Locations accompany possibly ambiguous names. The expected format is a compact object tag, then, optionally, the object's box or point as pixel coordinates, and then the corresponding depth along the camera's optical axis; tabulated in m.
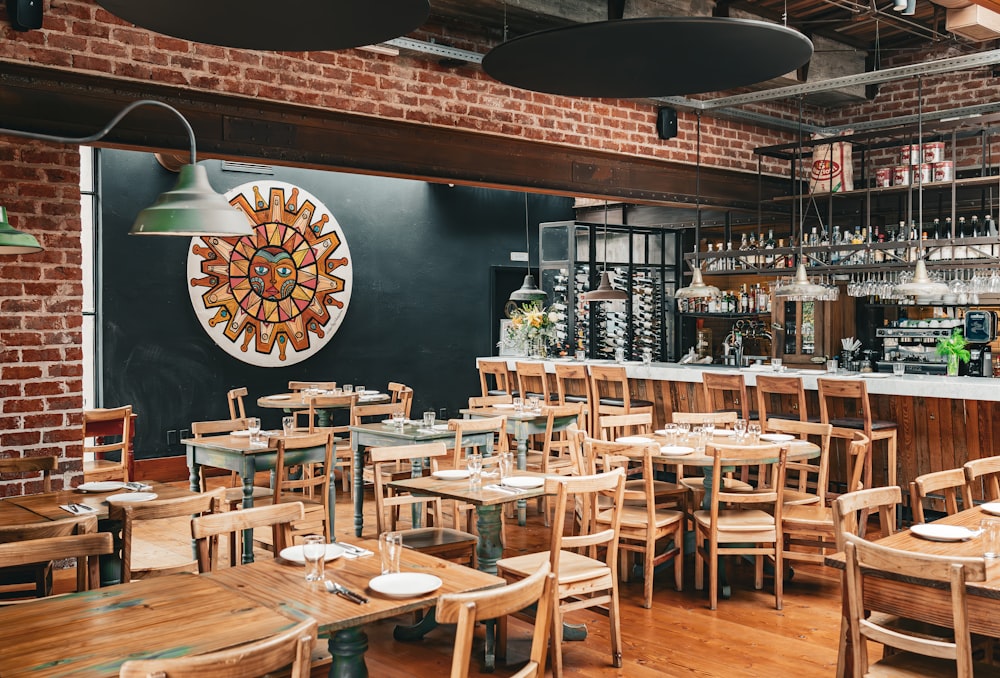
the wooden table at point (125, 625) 2.27
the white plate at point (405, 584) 2.79
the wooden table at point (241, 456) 5.70
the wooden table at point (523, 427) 7.23
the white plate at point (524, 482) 4.60
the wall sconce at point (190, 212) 3.91
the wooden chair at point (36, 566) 3.45
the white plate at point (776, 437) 5.85
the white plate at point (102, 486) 4.55
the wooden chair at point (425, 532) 4.63
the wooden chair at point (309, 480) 5.45
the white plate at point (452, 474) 4.88
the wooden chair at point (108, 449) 7.12
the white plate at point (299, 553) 3.21
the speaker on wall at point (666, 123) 8.04
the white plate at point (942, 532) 3.40
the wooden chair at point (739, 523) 5.09
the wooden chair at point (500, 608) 2.29
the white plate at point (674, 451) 5.40
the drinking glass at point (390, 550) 2.98
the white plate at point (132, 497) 4.31
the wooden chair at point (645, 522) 5.03
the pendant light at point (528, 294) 10.64
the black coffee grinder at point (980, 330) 9.45
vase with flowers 11.09
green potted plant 8.27
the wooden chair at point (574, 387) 9.17
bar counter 6.74
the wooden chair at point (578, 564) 4.07
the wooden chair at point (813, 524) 5.20
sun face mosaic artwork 10.09
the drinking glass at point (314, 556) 2.93
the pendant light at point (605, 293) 10.12
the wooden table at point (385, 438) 6.36
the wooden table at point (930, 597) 2.77
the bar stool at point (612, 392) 8.50
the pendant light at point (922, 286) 7.10
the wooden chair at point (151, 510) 3.75
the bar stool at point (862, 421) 6.84
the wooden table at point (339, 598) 2.66
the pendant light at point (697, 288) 8.55
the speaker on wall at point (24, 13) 5.02
